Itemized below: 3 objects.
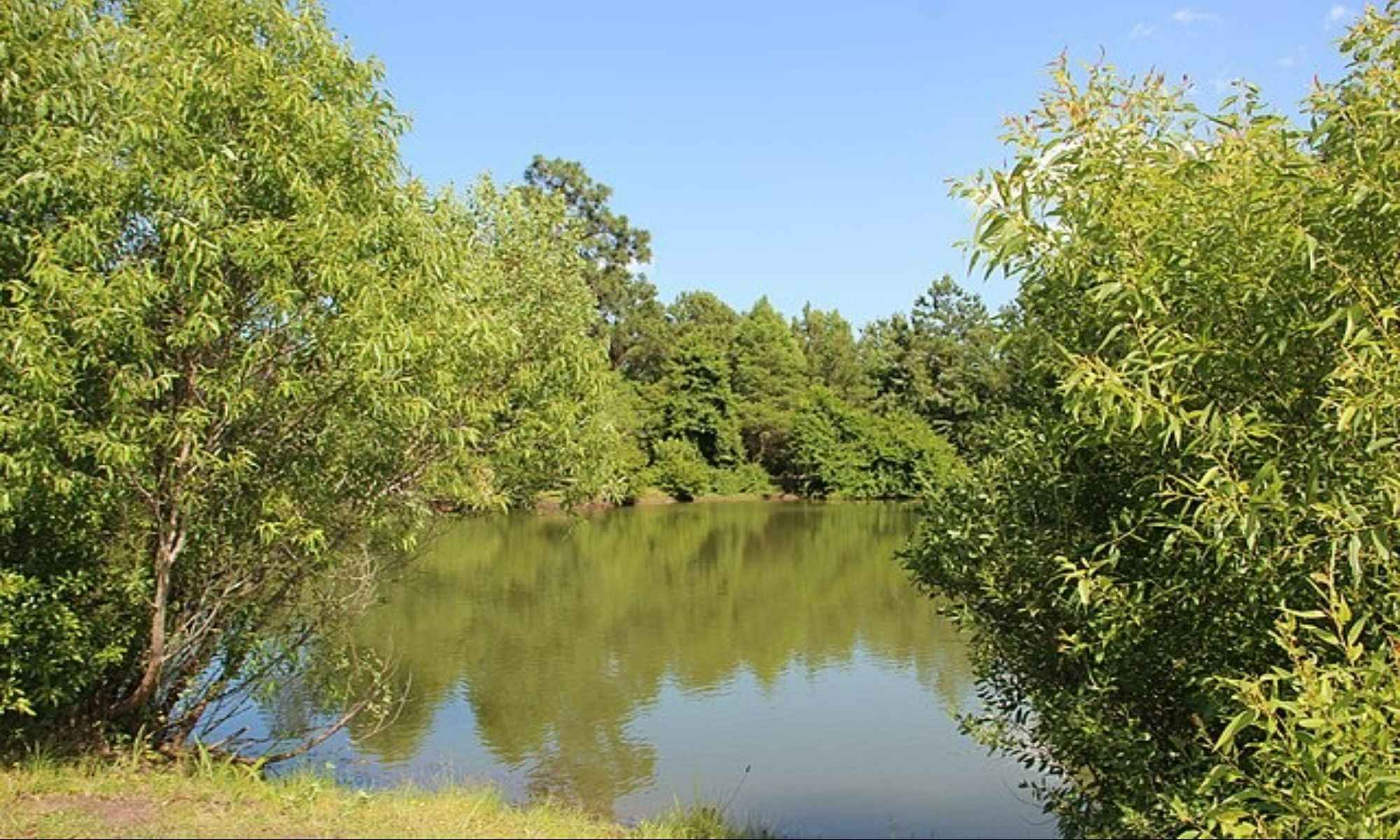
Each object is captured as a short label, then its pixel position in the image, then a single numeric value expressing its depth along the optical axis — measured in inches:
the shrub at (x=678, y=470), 2155.5
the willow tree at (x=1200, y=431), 173.3
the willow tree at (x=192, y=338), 258.4
